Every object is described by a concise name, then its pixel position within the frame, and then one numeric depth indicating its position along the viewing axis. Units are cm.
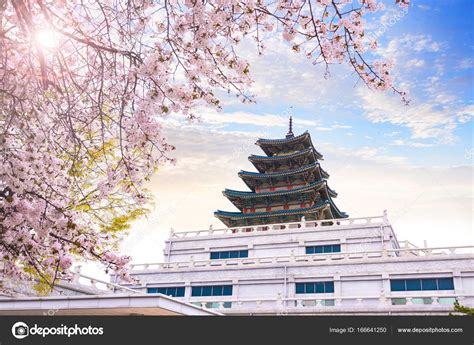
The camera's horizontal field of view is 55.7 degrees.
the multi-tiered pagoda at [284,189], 3581
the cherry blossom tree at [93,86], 553
